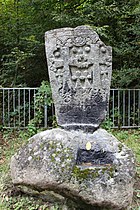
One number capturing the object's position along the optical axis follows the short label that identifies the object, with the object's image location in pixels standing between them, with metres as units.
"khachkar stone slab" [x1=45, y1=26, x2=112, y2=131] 3.38
